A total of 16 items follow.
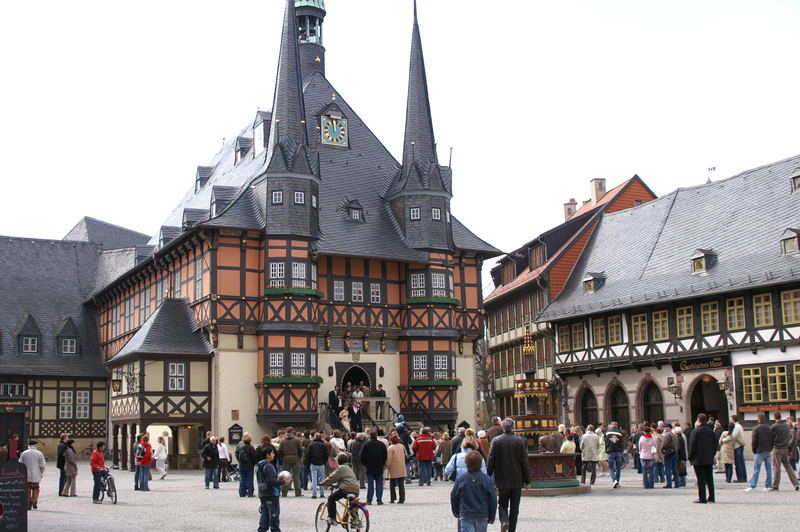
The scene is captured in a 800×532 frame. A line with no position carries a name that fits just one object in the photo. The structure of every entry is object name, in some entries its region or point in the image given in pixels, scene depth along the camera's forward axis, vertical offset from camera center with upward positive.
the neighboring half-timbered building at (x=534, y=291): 49.53 +5.96
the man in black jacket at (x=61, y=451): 25.56 -0.81
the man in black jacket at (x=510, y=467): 14.62 -0.82
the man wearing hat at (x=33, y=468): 22.38 -1.07
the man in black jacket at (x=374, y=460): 22.19 -1.04
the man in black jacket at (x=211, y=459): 28.20 -1.19
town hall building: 40.53 +5.29
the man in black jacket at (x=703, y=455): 19.88 -0.97
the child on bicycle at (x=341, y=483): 15.48 -1.06
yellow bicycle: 15.52 -1.54
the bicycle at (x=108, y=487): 23.86 -1.60
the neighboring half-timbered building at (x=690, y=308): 36.97 +3.80
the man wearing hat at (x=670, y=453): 24.28 -1.13
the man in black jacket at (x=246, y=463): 24.45 -1.15
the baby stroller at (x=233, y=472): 33.28 -1.87
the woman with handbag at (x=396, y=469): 22.45 -1.26
